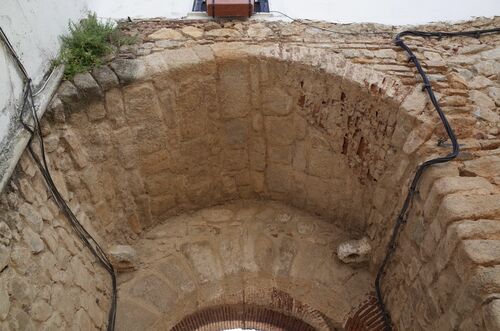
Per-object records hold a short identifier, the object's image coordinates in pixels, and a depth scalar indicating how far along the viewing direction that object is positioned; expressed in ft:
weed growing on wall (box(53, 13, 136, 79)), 9.32
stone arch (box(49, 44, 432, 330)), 9.25
